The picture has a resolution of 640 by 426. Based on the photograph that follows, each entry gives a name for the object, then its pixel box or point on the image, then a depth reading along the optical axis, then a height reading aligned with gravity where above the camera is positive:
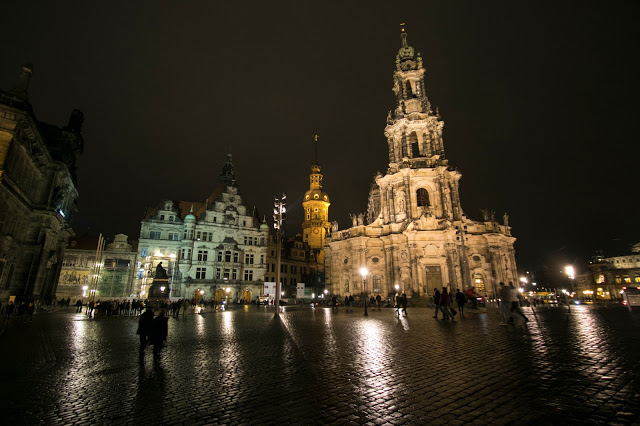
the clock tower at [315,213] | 84.12 +23.69
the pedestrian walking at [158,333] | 8.47 -0.97
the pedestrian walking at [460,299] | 18.75 -0.10
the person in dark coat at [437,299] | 17.40 -0.10
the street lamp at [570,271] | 20.47 +1.73
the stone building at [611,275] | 67.96 +5.10
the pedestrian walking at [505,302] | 12.83 -0.19
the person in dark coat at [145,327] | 8.80 -0.83
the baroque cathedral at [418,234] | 39.06 +8.24
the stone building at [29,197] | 21.91 +8.13
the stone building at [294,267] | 61.06 +6.17
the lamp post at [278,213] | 21.05 +5.56
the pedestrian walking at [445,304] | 16.27 -0.34
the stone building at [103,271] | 48.03 +4.05
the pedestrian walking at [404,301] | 20.53 -0.27
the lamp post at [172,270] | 45.39 +3.92
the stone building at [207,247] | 47.00 +7.89
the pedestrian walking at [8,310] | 19.04 -0.79
